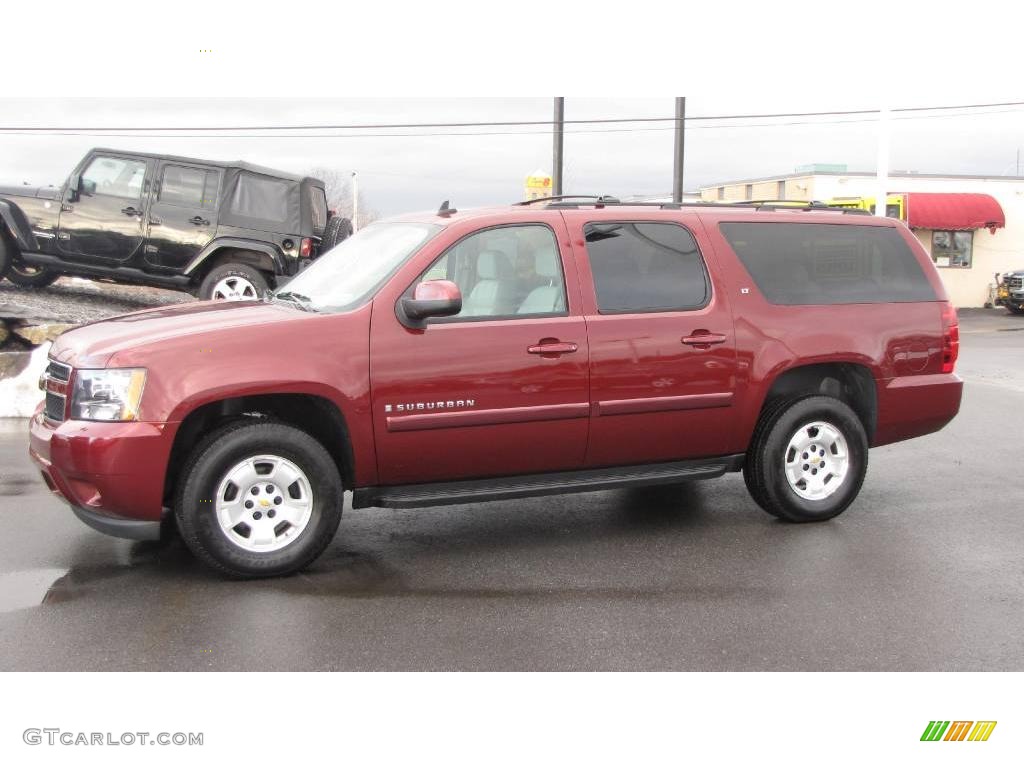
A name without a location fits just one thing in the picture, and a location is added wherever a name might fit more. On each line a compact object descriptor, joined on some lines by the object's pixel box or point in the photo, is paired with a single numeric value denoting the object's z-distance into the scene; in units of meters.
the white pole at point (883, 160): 17.06
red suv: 4.96
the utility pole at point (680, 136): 19.98
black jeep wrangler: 12.69
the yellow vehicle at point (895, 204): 30.24
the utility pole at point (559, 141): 19.70
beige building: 34.94
